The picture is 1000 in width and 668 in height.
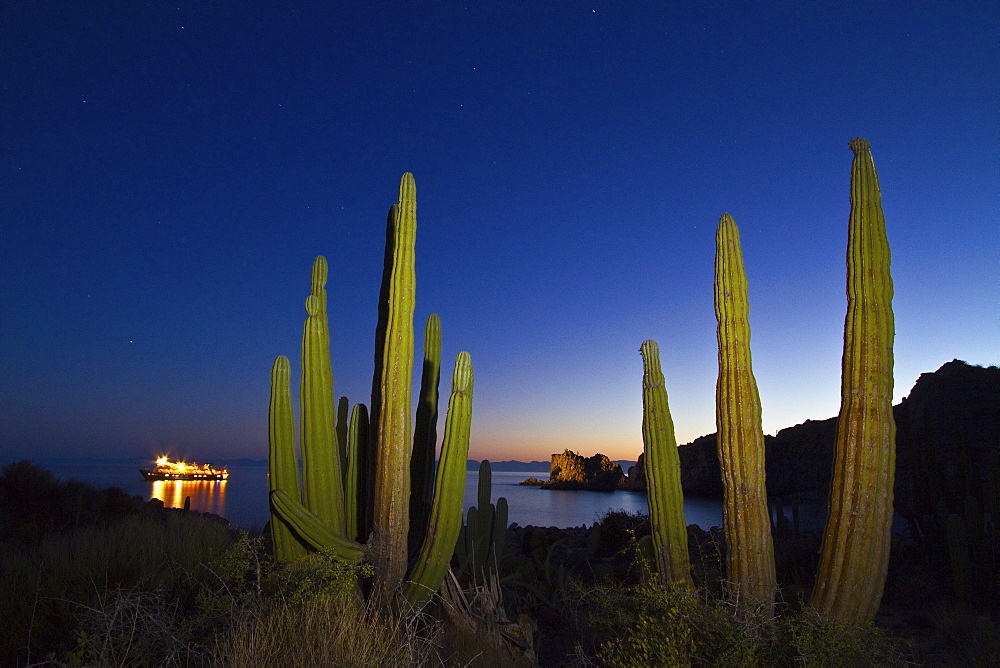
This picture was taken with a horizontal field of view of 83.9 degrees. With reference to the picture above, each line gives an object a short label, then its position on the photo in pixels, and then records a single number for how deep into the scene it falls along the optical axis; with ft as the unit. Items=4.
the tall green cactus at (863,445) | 15.08
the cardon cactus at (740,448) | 16.11
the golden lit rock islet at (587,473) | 185.68
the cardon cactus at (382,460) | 16.84
